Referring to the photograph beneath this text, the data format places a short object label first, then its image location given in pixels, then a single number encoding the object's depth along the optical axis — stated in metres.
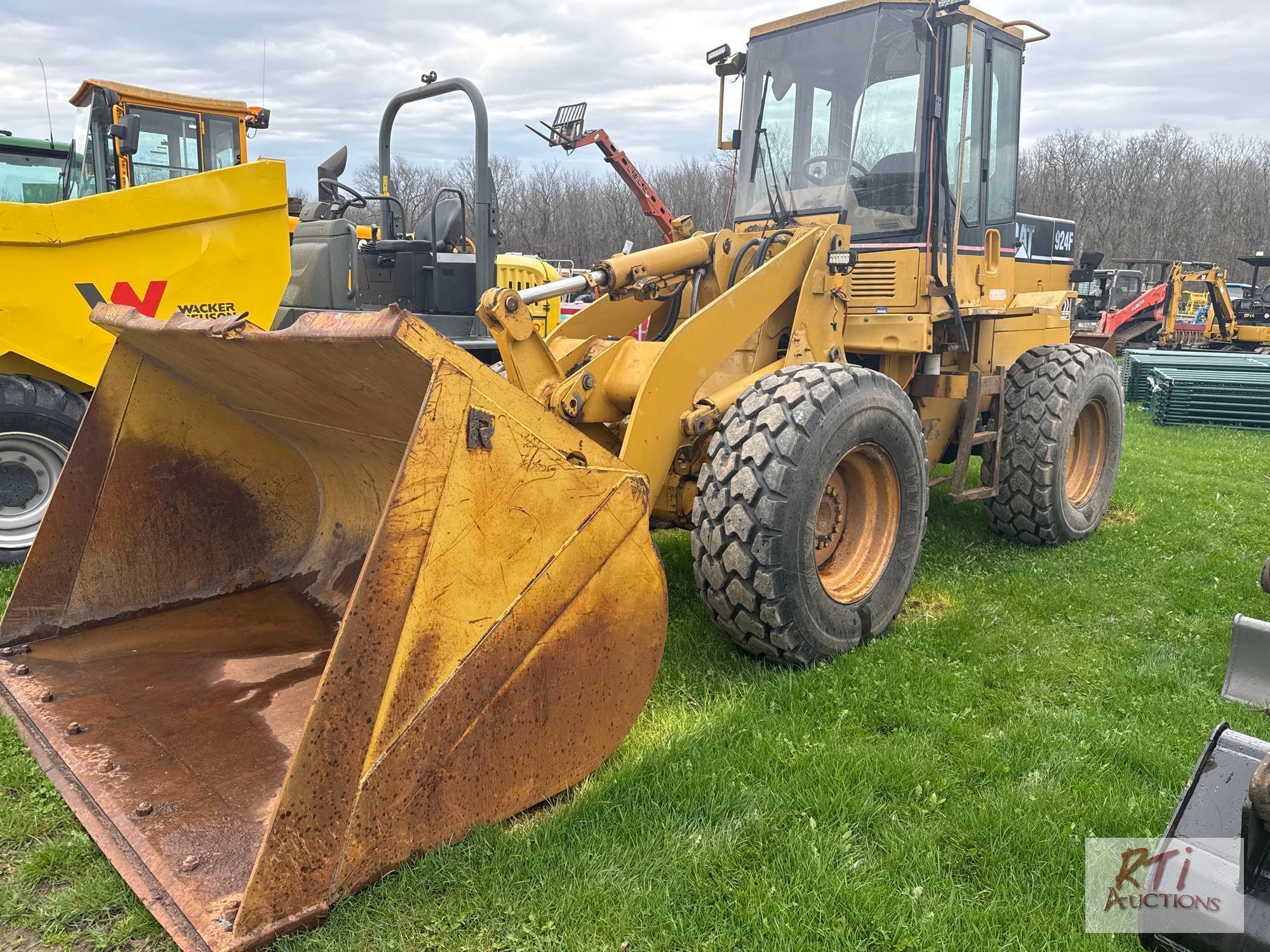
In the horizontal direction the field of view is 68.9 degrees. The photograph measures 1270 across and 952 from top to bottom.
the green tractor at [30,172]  8.50
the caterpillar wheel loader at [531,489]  2.38
